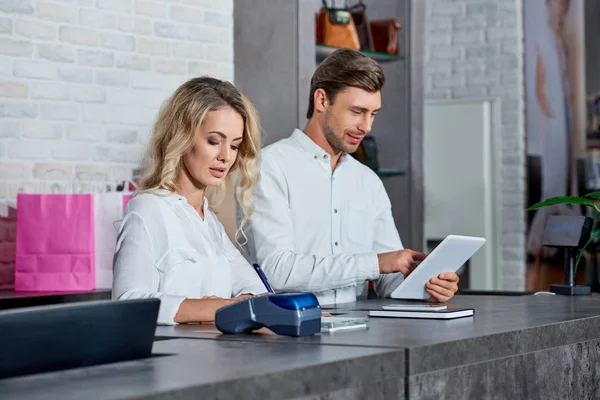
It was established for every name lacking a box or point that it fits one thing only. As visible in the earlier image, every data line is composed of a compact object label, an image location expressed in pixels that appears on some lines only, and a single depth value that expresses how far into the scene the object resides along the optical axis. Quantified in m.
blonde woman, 2.58
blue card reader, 2.06
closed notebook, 2.49
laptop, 1.55
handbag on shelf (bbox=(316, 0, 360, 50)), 4.76
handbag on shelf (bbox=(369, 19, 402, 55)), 5.15
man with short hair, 3.29
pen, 2.80
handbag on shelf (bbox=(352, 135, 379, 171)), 5.06
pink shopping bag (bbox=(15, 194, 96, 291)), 3.71
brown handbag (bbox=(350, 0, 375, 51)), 5.03
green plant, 3.57
